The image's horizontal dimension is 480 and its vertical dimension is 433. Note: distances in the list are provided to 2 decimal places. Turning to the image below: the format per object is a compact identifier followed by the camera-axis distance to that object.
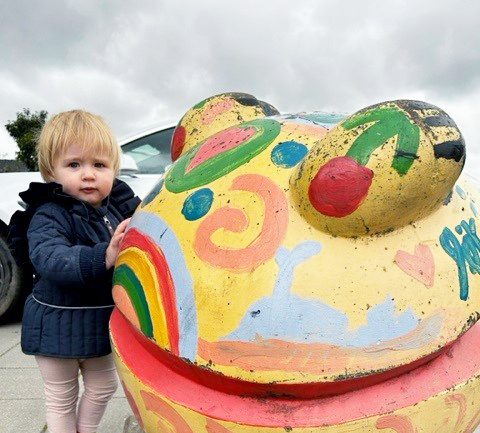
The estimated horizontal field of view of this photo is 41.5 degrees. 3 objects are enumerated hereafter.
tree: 38.56
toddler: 2.10
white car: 4.50
